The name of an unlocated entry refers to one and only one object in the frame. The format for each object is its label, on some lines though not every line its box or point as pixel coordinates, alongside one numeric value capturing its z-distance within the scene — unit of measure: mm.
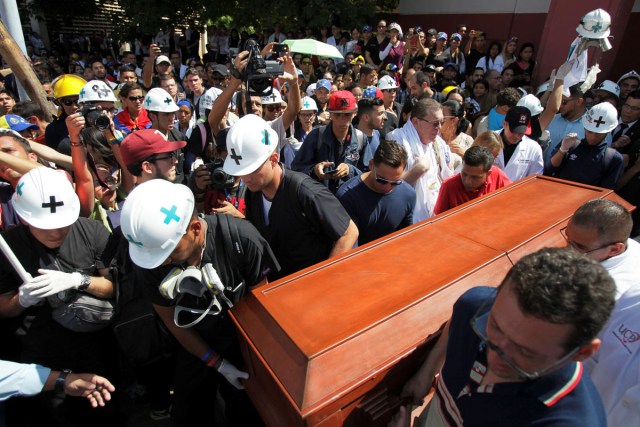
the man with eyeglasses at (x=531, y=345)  874
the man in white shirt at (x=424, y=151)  3088
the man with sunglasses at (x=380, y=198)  2363
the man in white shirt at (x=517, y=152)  3416
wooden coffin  1192
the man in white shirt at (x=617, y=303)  1527
